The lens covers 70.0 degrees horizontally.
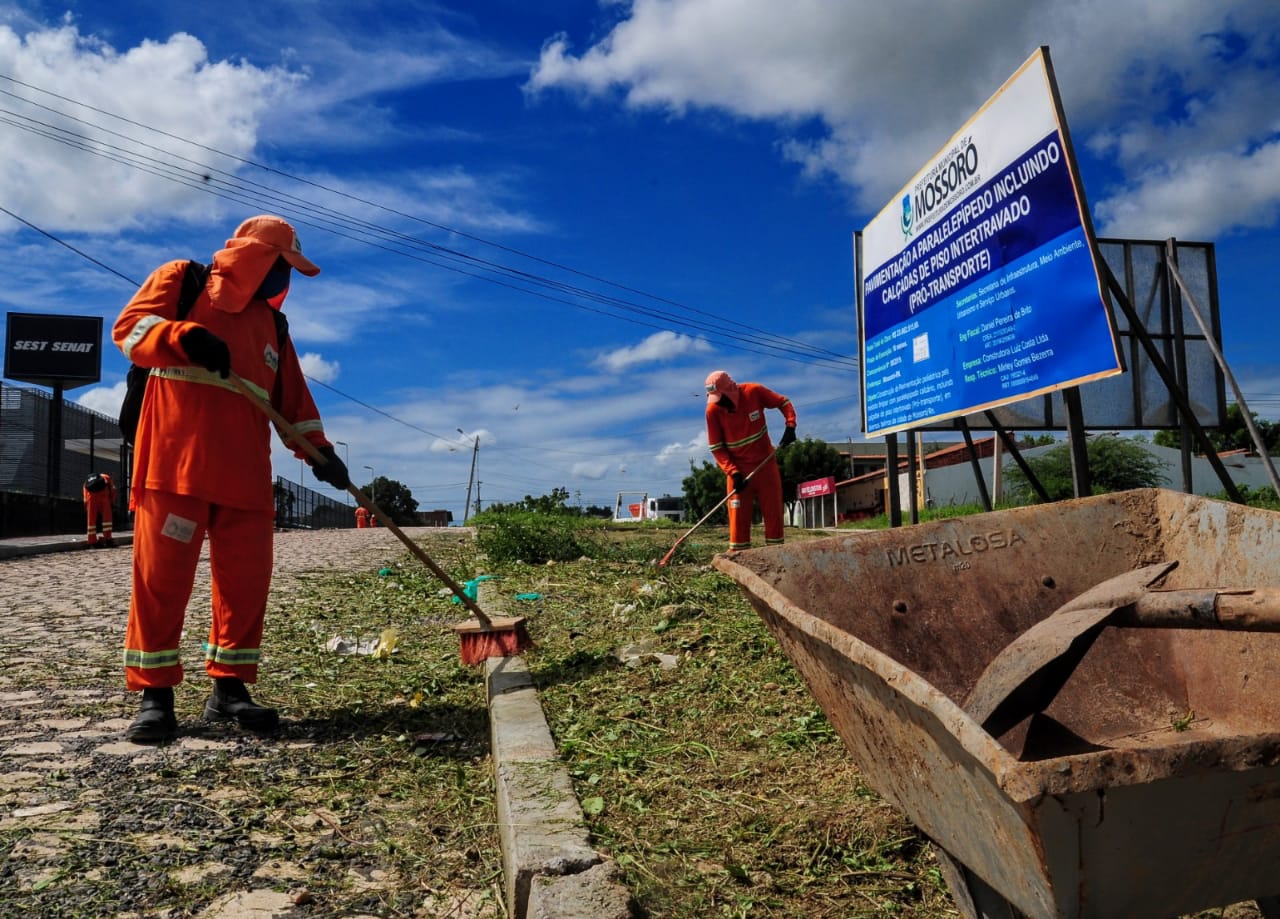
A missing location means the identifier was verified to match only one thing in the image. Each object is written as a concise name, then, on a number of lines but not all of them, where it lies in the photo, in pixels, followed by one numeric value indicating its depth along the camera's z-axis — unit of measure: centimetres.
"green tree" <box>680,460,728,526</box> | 6694
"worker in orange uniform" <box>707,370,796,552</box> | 848
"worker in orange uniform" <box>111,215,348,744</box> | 365
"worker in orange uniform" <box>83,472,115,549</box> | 1705
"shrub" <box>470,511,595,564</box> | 1014
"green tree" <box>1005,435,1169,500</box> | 2329
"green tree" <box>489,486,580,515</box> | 1552
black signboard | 2727
